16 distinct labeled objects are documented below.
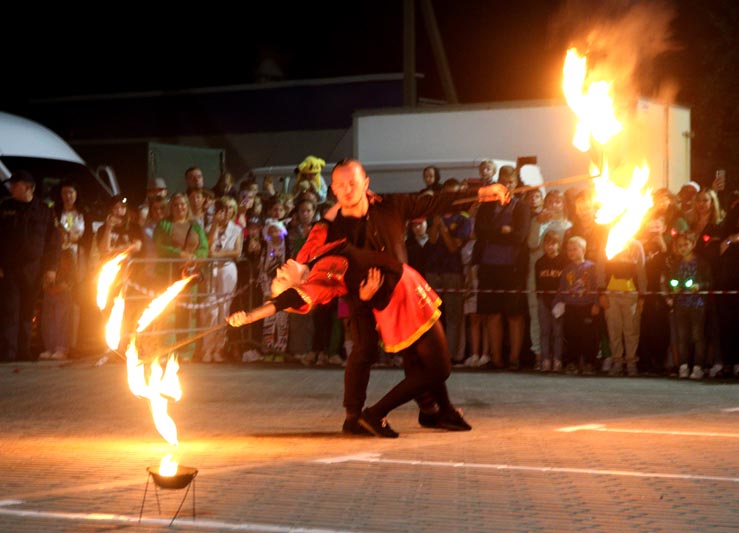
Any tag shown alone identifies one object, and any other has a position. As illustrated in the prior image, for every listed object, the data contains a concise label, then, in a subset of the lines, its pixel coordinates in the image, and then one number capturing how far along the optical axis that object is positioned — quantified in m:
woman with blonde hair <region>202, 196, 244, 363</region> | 16.45
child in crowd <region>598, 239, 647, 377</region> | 14.75
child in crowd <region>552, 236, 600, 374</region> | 14.88
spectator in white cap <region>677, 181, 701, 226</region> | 15.15
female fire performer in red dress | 9.31
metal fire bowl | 6.33
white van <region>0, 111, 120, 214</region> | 19.56
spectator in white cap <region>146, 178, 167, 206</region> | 17.14
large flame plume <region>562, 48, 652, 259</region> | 10.10
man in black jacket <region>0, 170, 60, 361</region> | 16.45
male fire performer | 9.49
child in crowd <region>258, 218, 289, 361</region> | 16.31
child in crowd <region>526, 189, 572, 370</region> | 15.62
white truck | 20.98
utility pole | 26.13
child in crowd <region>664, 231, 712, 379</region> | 14.52
